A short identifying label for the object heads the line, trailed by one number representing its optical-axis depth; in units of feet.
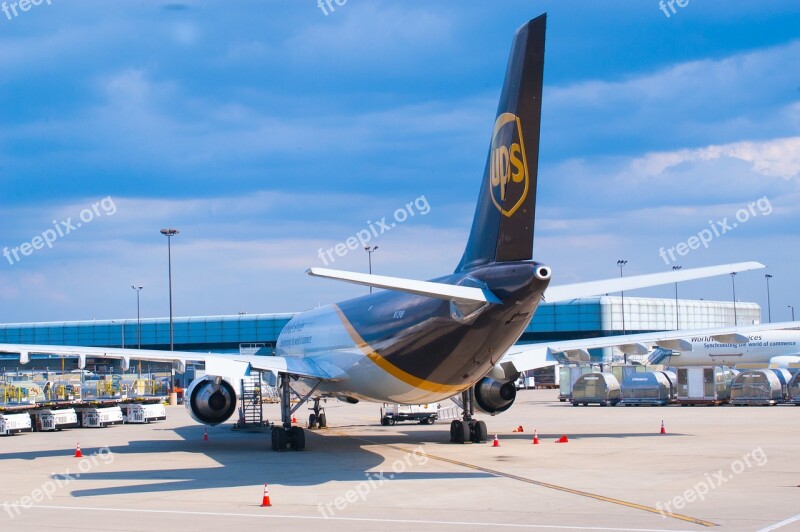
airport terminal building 366.63
